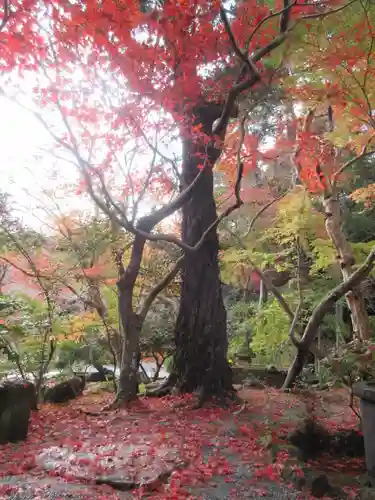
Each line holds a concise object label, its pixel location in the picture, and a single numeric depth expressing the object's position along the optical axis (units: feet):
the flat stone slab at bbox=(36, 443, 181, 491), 12.44
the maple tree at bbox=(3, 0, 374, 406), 17.75
